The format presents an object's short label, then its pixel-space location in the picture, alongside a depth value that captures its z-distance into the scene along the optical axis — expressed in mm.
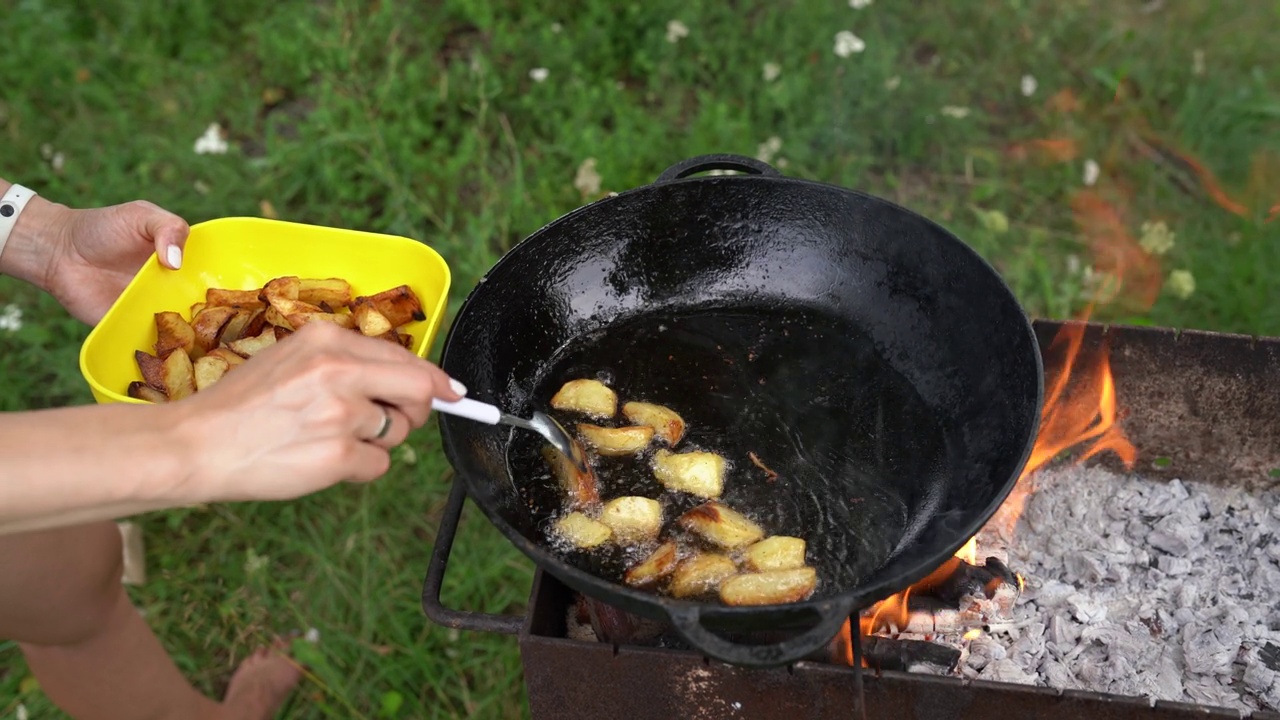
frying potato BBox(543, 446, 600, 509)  971
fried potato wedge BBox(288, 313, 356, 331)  979
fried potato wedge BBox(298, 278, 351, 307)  1024
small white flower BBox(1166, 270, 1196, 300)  1485
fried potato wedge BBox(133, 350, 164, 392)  958
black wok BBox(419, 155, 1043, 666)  952
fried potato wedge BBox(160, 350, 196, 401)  946
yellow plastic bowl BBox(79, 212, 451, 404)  979
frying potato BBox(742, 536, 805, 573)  922
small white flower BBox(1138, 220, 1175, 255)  1546
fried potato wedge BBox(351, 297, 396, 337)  958
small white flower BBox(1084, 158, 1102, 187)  1694
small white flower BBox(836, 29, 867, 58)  1740
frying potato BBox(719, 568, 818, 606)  892
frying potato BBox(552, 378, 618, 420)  1036
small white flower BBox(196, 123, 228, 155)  1789
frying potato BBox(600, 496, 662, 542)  947
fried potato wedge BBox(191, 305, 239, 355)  994
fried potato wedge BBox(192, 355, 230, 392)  955
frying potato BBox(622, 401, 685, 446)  1021
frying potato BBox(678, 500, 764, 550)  944
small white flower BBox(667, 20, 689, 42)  1827
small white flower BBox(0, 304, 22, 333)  1609
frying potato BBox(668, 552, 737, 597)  916
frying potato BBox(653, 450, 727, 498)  981
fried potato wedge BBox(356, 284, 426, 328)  989
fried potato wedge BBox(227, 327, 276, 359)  994
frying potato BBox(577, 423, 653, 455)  1006
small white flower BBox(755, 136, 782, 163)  1709
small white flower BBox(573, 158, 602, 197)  1616
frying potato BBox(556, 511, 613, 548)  938
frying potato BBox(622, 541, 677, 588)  919
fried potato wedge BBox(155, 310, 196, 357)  980
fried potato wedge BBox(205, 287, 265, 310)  1020
